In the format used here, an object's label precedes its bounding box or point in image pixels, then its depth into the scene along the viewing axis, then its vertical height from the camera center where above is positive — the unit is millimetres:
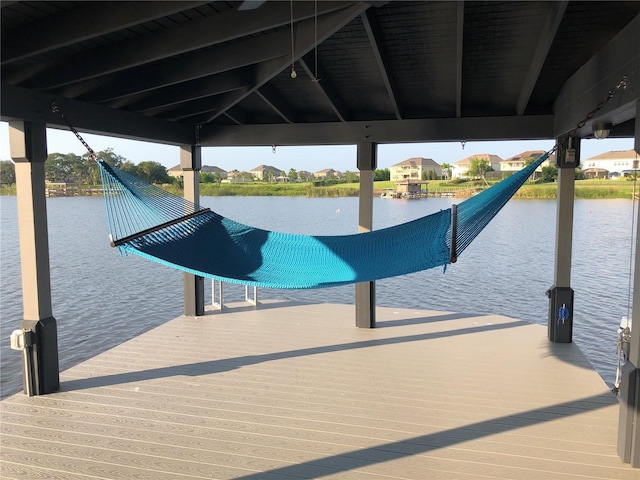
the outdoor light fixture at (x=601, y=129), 2628 +341
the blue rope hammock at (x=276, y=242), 2617 -284
